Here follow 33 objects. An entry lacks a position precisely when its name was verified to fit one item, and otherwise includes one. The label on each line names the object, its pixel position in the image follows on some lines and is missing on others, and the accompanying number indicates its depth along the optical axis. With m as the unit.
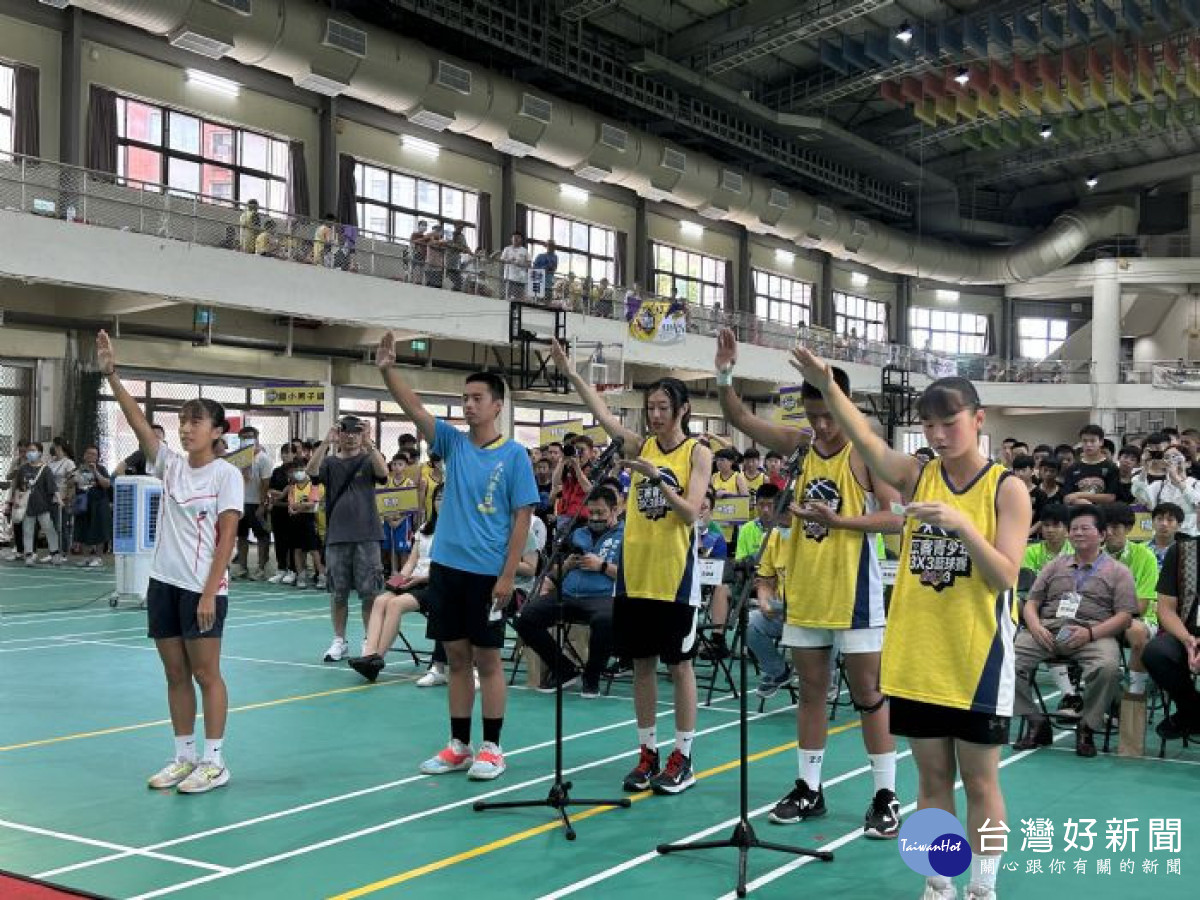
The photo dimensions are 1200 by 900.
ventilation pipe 17.61
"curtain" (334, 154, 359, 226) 22.64
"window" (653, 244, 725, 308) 30.39
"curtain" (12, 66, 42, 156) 17.92
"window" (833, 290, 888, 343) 37.72
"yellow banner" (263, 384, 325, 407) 15.95
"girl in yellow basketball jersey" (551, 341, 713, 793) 5.75
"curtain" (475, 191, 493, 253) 25.48
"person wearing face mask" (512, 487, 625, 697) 8.20
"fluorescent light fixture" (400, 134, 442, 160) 24.05
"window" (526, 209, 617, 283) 27.12
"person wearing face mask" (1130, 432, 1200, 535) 10.04
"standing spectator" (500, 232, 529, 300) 22.08
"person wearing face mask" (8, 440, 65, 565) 17.73
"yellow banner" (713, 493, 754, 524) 10.34
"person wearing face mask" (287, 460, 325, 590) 16.02
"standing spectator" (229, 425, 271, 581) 17.41
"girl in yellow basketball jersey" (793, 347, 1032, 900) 3.73
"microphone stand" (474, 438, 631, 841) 5.32
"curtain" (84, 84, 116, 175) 18.72
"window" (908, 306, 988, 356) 40.69
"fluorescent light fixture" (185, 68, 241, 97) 20.31
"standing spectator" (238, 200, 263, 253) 18.03
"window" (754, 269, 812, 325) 34.16
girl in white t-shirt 5.83
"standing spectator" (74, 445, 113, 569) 18.08
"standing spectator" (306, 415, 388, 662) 9.72
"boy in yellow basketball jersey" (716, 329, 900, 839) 5.22
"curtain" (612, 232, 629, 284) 29.17
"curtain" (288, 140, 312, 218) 21.92
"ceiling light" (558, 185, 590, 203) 27.67
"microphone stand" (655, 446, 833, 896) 4.66
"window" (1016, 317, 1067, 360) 42.06
